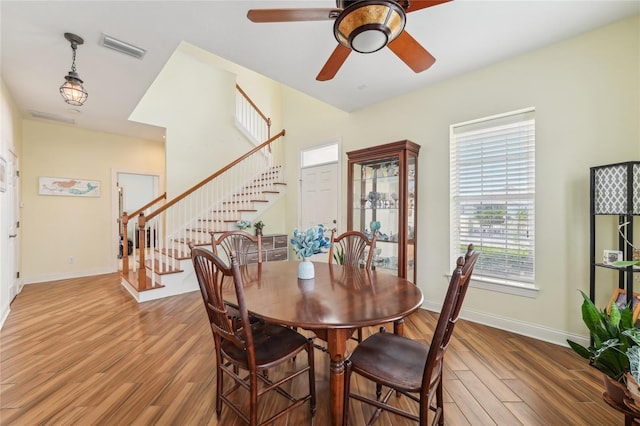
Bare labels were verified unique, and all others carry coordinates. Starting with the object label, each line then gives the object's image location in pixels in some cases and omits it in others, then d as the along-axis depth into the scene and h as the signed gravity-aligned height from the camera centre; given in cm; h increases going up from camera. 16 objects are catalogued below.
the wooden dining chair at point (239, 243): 245 -30
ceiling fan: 130 +97
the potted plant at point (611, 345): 131 -66
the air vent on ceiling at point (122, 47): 241 +154
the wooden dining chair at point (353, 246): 250 -32
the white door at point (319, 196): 436 +29
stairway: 388 +1
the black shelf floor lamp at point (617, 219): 201 -4
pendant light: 256 +118
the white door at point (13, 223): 343 -15
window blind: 270 +21
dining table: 122 -47
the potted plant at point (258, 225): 476 -22
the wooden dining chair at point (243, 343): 132 -75
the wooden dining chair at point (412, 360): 115 -75
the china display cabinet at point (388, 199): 320 +18
